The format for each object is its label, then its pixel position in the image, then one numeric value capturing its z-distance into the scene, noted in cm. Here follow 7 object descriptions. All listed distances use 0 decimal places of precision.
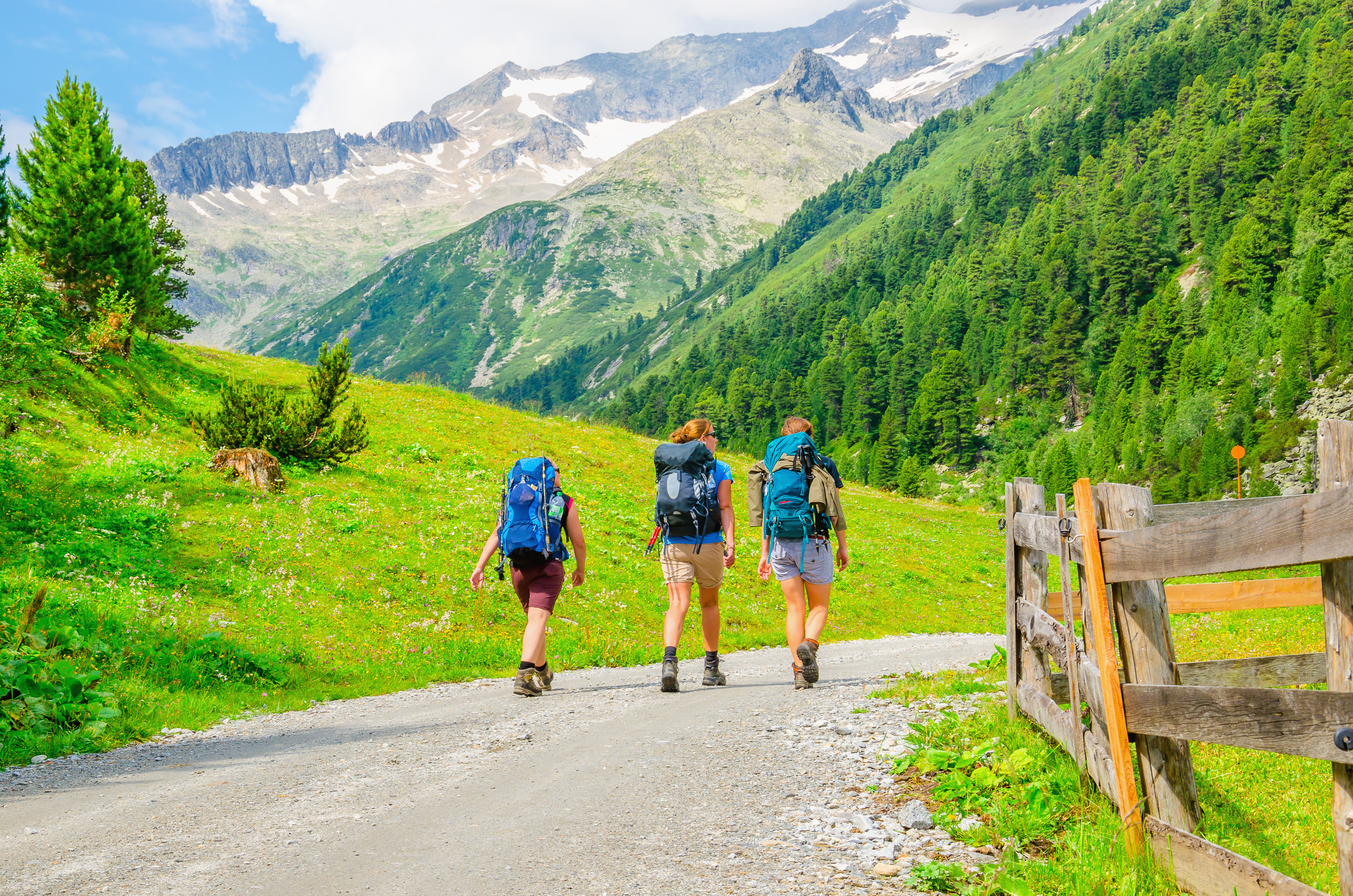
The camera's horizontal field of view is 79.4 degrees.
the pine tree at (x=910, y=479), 12000
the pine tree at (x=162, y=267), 2812
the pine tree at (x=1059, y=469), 12500
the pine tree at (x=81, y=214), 2488
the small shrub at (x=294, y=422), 2250
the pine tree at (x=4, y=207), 1834
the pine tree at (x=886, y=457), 14575
